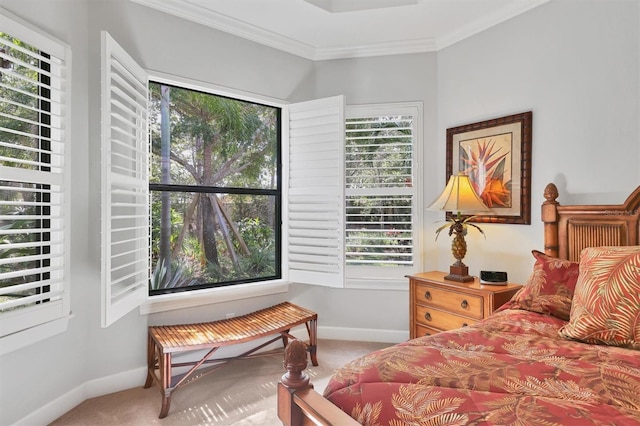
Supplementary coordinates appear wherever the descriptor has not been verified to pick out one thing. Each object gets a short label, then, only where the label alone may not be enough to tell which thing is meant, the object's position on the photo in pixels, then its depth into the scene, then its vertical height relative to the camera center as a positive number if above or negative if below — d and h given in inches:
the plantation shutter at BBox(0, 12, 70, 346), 75.1 +5.8
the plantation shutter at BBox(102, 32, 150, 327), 82.4 +6.3
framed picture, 106.6 +14.8
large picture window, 113.1 +6.1
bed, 38.4 -21.0
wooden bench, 89.4 -35.0
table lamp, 107.8 +0.7
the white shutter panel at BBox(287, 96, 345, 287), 126.6 +5.8
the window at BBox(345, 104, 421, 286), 134.8 +7.4
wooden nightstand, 96.8 -26.6
